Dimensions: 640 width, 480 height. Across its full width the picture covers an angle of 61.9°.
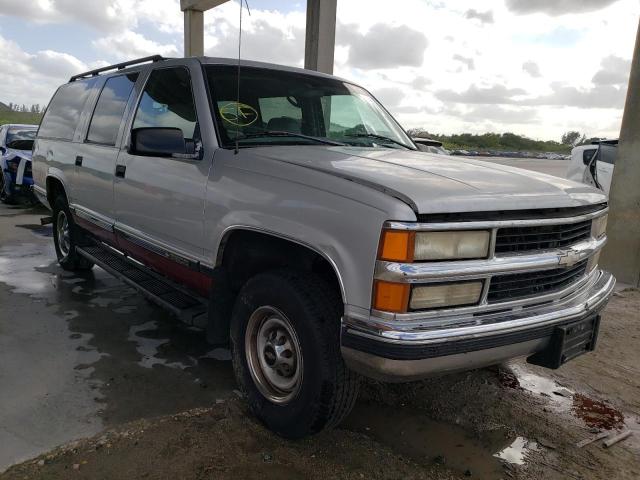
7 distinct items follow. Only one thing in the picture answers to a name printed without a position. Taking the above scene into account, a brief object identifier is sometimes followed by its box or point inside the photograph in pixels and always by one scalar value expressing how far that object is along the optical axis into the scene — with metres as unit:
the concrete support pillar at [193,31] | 12.27
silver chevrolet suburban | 2.19
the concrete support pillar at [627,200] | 6.27
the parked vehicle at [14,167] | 10.33
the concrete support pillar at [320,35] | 7.88
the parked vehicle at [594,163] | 9.05
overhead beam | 11.51
